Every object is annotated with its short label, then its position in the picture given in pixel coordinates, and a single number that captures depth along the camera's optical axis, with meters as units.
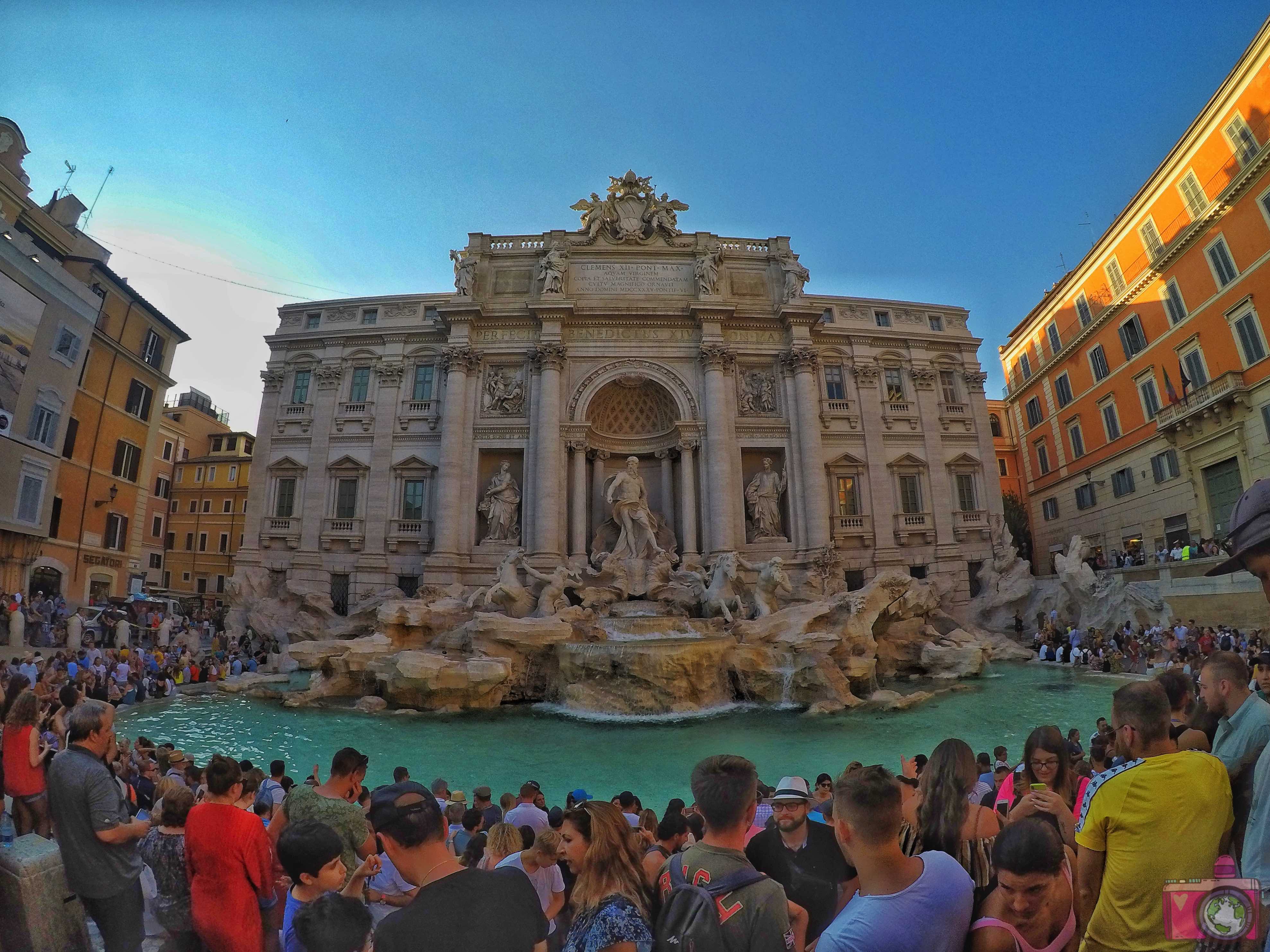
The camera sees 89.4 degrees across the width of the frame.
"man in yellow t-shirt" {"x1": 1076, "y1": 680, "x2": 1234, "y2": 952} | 2.02
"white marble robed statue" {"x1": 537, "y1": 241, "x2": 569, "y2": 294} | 22.94
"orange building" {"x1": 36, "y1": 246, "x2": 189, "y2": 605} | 20.67
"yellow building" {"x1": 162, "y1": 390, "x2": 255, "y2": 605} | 33.81
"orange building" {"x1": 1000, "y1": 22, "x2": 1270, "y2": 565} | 18.39
